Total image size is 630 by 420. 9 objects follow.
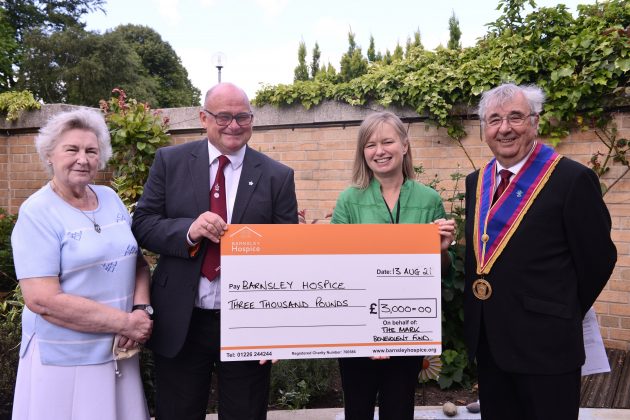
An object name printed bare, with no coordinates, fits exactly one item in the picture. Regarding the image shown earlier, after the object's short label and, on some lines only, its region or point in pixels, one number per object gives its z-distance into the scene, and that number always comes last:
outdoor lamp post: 9.91
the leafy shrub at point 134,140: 6.43
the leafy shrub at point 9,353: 3.19
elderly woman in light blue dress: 1.94
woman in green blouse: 2.31
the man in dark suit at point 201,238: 2.21
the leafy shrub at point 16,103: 7.40
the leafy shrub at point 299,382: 3.61
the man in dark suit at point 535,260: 2.03
